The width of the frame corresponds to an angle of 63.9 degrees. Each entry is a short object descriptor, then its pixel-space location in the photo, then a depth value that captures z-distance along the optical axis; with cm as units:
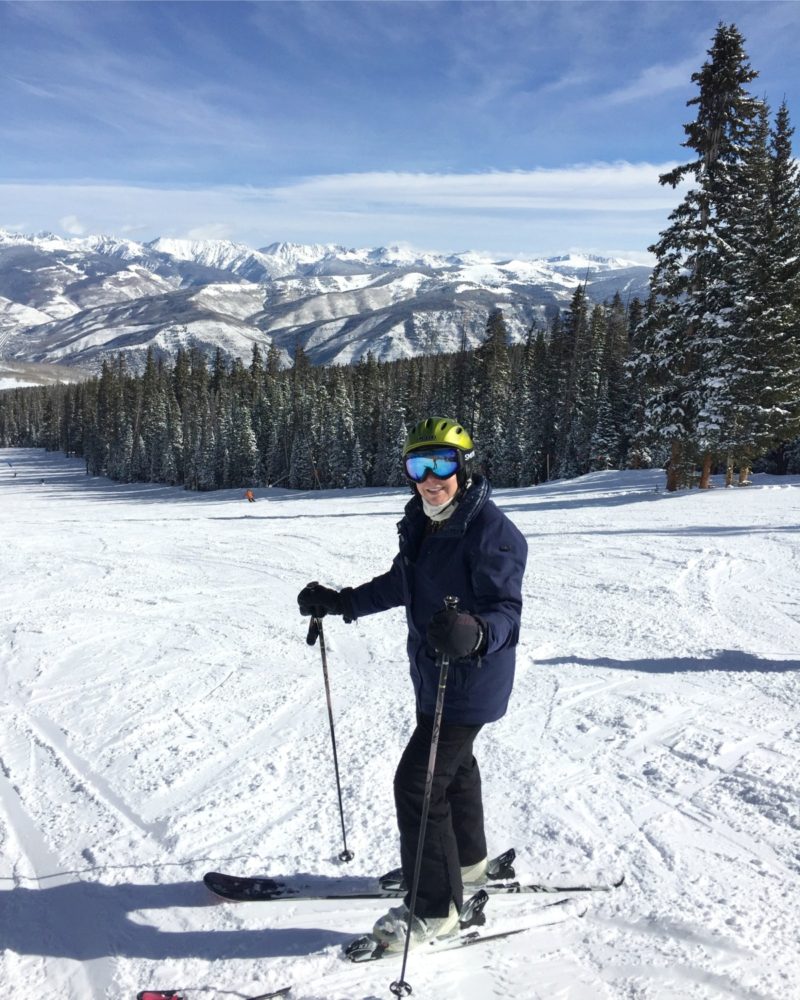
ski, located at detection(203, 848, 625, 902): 354
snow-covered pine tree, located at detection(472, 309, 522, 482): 5006
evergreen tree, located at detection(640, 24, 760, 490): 2069
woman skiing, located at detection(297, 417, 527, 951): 289
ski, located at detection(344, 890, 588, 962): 310
